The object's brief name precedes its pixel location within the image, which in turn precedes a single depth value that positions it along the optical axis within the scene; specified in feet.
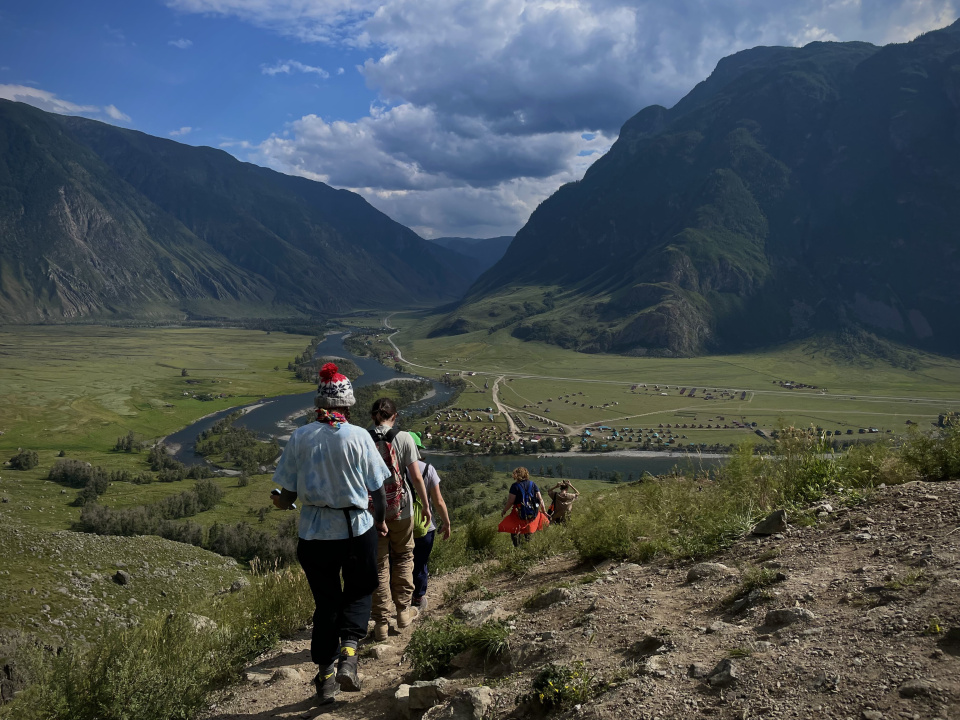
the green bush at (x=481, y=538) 33.32
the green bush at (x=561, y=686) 12.64
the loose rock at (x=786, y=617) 13.98
